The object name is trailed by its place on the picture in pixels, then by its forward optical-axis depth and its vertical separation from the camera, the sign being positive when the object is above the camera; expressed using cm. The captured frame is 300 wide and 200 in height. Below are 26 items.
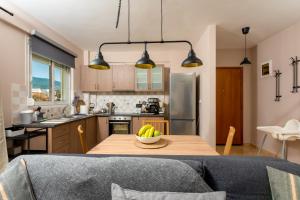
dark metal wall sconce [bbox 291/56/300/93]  302 +44
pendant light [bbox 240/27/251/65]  325 +129
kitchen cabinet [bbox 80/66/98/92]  467 +55
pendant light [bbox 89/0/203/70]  201 +44
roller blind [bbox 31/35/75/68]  291 +93
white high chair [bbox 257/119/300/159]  251 -49
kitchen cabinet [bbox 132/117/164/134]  424 -55
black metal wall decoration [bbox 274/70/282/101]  346 +31
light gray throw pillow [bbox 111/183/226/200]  88 -49
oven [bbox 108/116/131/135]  429 -60
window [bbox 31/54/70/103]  314 +40
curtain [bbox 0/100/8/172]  186 -52
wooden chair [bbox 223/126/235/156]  186 -46
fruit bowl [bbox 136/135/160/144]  179 -41
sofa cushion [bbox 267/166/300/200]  91 -46
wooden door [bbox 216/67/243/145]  466 -10
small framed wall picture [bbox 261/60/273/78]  371 +66
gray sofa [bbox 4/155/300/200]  101 -45
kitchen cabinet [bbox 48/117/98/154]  252 -63
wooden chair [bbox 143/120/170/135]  271 -46
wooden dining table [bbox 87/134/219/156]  162 -48
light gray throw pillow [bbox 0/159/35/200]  93 -47
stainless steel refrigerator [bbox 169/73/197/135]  398 -11
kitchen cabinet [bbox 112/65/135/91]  455 +59
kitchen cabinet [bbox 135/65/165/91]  450 +53
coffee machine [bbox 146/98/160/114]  441 -17
